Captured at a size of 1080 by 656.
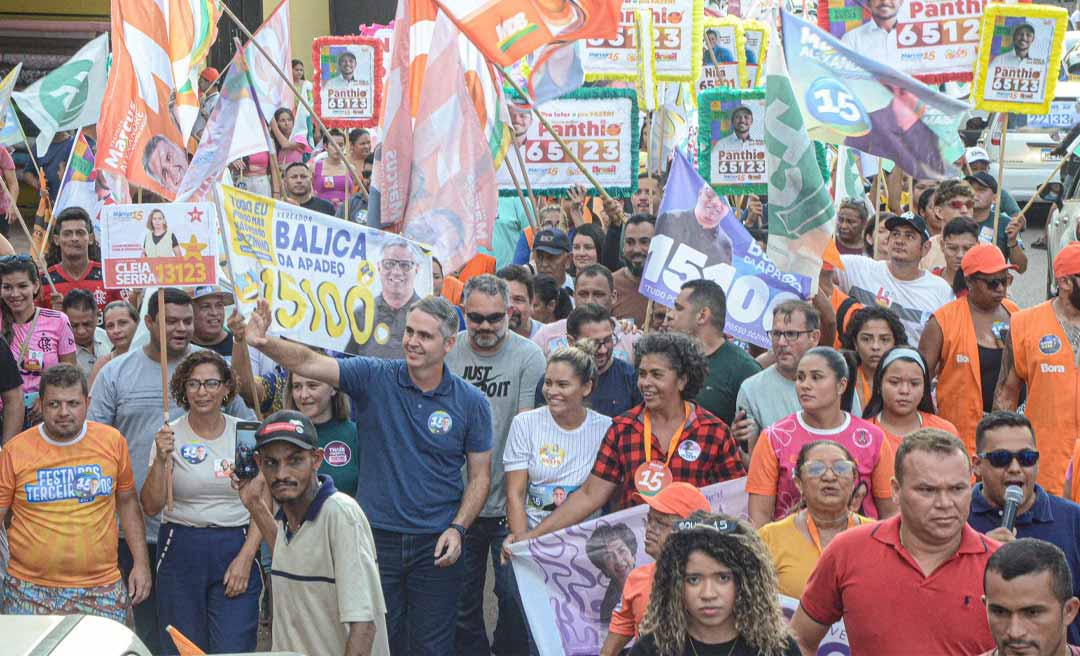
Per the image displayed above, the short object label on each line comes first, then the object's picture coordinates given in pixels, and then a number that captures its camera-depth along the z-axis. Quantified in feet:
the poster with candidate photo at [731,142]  34.94
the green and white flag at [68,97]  42.45
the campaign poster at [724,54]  46.98
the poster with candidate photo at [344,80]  46.39
